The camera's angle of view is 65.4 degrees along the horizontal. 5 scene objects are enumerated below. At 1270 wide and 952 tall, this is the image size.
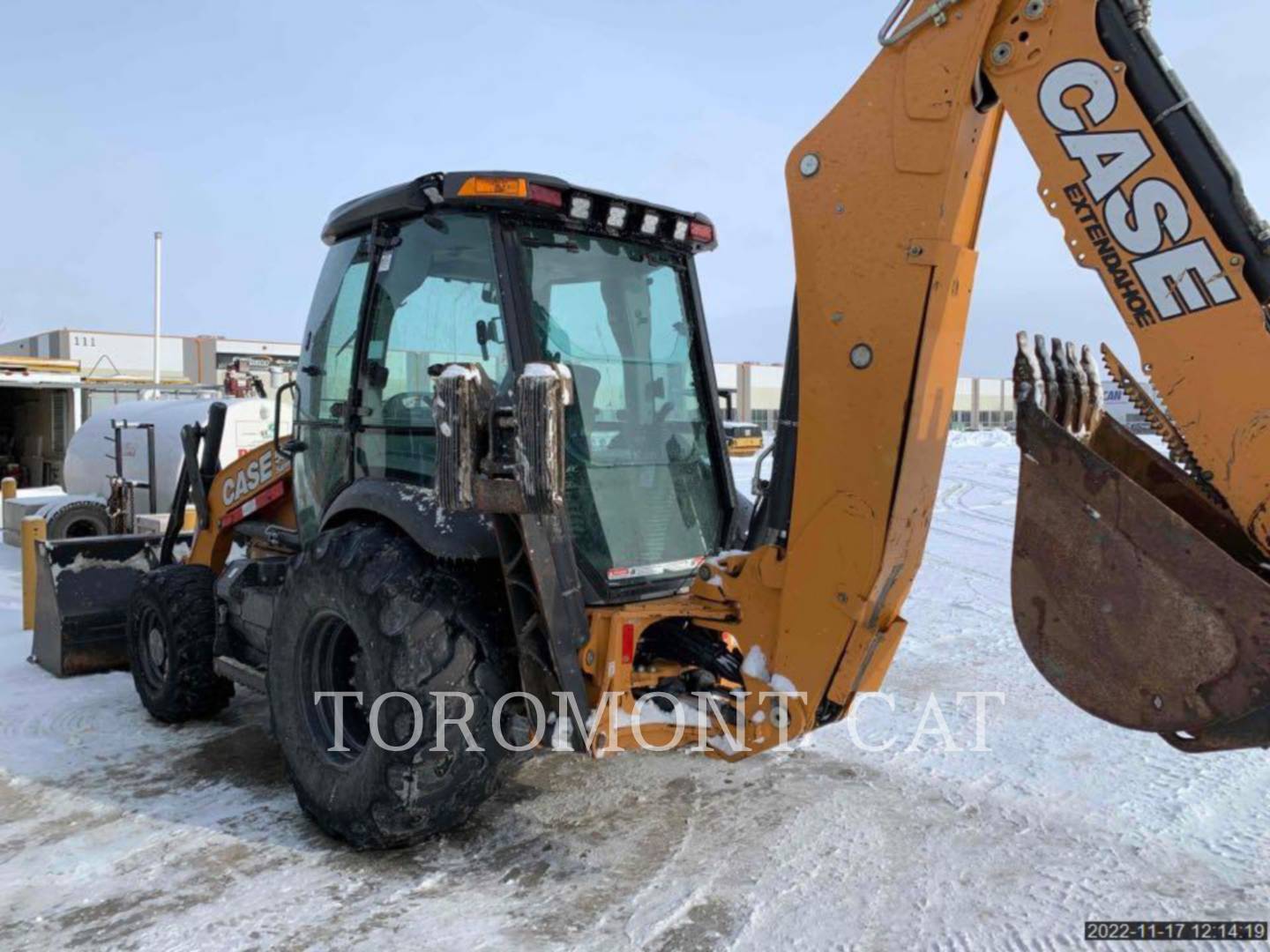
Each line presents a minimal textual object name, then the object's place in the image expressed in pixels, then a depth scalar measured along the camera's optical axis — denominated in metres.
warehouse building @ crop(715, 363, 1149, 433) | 48.66
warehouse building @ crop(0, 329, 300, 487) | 13.56
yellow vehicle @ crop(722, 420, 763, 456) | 27.28
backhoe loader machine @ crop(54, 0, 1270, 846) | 2.45
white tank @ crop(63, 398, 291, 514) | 10.77
